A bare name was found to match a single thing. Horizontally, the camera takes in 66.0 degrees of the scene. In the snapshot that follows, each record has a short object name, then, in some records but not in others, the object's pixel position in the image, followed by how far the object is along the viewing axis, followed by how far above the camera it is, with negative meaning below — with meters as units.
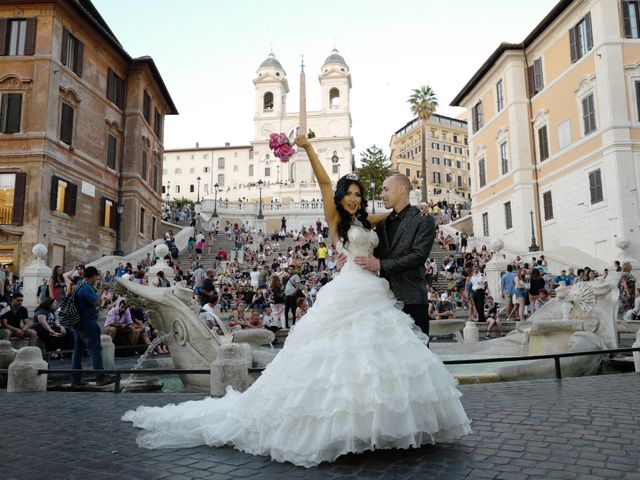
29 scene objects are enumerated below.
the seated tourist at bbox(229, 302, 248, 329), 13.84 -0.37
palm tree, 61.56 +25.15
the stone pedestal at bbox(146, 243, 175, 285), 17.98 +1.49
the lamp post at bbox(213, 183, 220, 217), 47.62 +9.55
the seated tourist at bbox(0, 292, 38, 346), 10.23 -0.28
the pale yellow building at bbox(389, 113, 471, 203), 86.69 +26.54
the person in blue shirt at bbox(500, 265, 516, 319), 15.38 +0.50
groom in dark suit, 3.86 +0.44
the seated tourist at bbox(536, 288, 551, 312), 12.33 +0.15
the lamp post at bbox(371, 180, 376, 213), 56.71 +14.06
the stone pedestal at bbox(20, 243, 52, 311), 17.19 +1.01
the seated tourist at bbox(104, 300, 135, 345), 10.77 -0.30
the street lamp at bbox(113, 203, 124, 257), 26.70 +4.45
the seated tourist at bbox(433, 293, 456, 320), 16.96 -0.03
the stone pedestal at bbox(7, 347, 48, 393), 6.64 -0.89
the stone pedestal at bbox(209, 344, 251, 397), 5.89 -0.79
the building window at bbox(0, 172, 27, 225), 22.11 +5.05
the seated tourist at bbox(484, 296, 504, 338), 13.01 -0.21
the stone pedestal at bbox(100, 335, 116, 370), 9.07 -0.78
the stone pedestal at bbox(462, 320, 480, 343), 10.52 -0.62
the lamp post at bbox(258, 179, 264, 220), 50.75 +9.38
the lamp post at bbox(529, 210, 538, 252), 25.72 +3.01
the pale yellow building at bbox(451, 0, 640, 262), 22.56 +9.26
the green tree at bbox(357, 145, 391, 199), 63.84 +18.25
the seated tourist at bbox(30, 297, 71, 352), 10.32 -0.42
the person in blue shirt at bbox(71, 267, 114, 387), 7.46 -0.27
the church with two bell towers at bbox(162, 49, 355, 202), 83.69 +30.82
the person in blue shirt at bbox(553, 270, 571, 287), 17.62 +0.88
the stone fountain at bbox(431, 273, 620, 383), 6.70 -0.51
